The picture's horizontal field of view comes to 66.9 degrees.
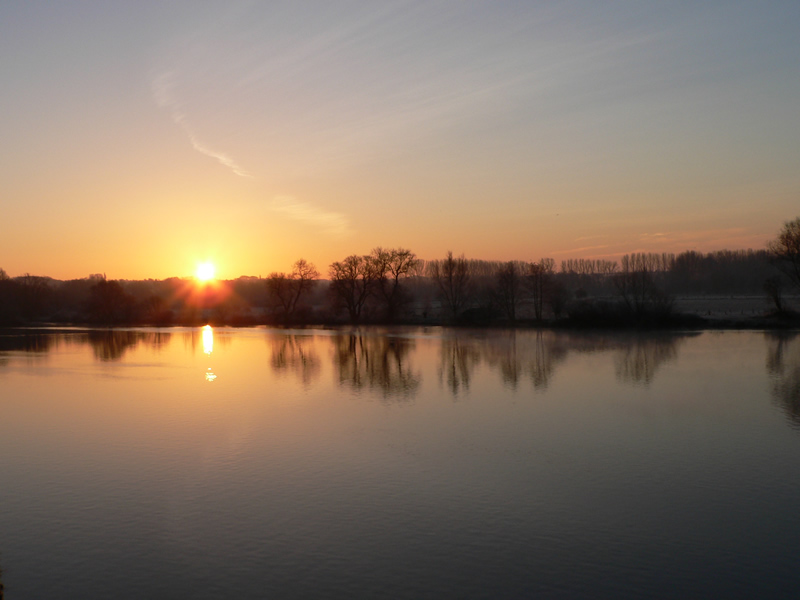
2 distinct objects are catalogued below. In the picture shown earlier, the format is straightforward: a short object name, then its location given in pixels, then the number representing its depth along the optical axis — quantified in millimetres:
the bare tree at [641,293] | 50500
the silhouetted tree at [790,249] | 54219
